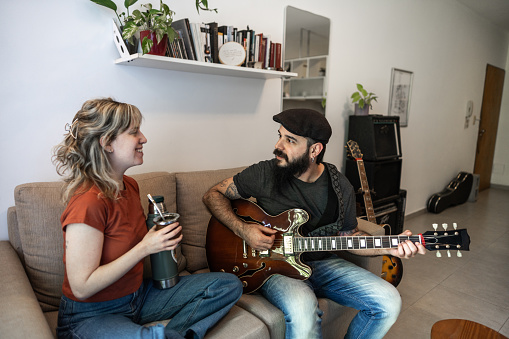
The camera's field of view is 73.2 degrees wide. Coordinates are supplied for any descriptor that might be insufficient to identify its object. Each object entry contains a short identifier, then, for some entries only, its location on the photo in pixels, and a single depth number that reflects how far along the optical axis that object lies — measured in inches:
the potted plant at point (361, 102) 116.0
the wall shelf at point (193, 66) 65.9
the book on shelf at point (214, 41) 75.7
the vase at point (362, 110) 117.7
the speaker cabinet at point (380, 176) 115.3
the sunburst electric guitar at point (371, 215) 92.3
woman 42.4
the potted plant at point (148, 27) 62.5
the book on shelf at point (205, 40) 74.7
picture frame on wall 141.9
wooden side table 53.9
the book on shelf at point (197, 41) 72.7
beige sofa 43.3
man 59.7
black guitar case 173.8
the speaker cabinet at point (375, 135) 115.2
